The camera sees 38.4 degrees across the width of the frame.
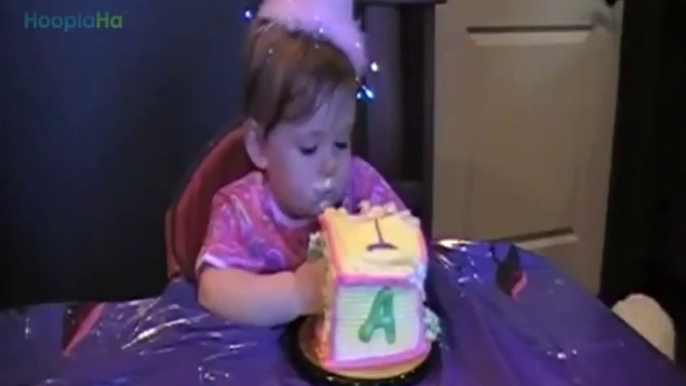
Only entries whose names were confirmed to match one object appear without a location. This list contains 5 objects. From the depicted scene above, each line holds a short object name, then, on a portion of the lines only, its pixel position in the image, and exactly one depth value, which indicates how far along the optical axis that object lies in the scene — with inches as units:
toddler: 36.7
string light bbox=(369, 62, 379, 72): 50.9
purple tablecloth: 34.6
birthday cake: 32.8
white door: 85.0
